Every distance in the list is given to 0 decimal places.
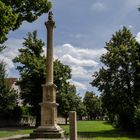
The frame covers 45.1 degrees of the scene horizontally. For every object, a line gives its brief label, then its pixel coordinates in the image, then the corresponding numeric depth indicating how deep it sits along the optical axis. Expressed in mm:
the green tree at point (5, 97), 29647
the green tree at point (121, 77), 21142
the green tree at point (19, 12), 7897
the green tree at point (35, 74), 27550
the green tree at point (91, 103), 69911
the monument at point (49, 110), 14617
